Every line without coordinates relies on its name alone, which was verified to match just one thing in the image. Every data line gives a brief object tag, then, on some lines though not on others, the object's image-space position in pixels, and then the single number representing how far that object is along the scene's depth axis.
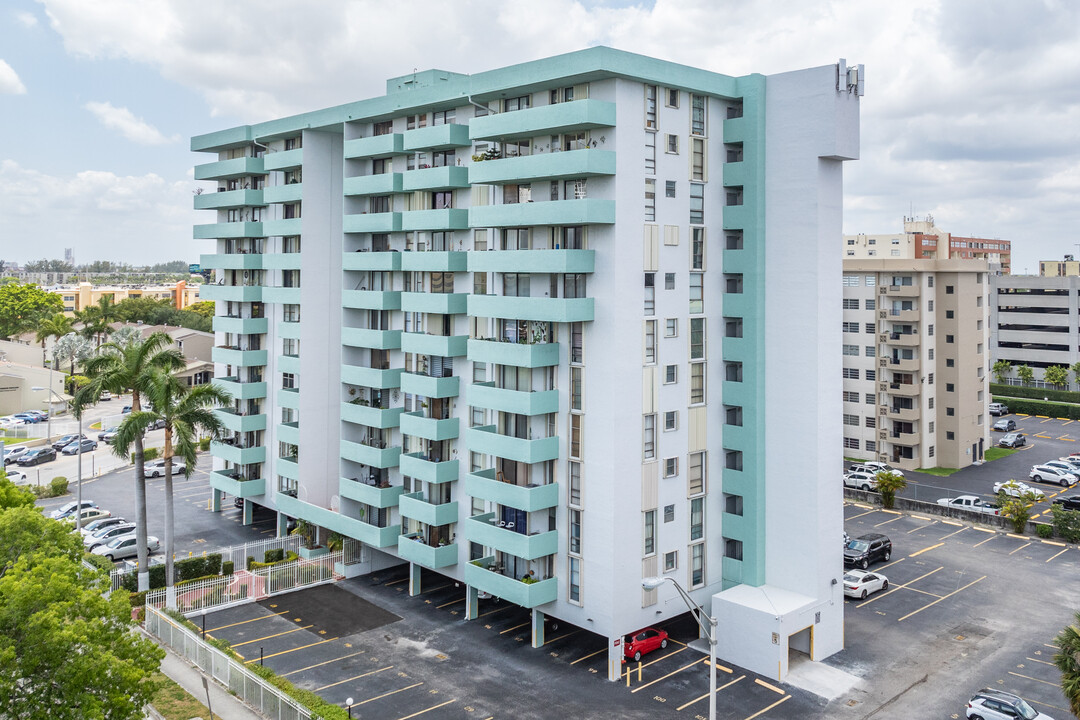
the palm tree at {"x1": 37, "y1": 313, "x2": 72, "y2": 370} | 129.25
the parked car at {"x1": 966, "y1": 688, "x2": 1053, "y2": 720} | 34.31
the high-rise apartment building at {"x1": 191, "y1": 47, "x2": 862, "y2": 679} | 39.72
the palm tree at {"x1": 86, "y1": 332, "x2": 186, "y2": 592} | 48.59
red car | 40.38
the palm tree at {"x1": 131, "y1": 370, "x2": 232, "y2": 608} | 47.78
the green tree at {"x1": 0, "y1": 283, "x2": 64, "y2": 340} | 154.75
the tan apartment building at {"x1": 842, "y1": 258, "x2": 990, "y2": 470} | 80.94
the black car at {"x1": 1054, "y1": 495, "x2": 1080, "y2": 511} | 68.69
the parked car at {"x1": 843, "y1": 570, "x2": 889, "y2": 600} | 49.34
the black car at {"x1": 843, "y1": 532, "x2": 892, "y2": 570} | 54.38
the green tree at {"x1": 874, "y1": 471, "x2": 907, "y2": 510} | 68.62
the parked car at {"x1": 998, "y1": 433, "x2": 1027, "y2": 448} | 93.19
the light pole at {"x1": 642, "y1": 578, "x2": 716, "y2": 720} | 28.43
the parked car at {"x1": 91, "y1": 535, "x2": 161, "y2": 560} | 56.72
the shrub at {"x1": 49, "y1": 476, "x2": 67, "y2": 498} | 72.44
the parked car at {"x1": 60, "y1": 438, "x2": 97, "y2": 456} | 86.81
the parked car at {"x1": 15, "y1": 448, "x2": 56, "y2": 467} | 84.50
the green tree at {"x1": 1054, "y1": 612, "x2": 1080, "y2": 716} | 27.59
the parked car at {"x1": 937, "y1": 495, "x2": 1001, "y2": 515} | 65.88
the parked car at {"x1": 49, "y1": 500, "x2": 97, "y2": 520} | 64.61
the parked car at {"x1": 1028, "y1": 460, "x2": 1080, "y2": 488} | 77.06
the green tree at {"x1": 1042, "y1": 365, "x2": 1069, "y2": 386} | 118.62
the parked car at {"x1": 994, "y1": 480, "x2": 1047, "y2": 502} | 65.69
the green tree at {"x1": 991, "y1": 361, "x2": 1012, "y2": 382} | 123.50
